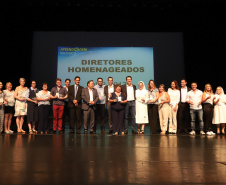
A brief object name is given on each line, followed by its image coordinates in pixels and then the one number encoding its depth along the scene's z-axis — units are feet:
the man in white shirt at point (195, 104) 19.34
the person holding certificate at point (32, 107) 19.42
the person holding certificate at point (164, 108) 19.24
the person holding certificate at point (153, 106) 19.31
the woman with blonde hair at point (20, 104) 19.42
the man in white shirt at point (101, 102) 20.12
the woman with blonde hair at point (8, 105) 19.40
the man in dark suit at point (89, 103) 19.42
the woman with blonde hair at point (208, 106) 19.26
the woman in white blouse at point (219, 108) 19.26
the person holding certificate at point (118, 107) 18.80
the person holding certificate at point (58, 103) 19.52
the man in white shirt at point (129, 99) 19.64
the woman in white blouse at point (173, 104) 19.51
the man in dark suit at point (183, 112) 20.34
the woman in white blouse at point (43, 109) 19.31
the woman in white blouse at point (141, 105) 19.31
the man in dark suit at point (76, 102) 19.84
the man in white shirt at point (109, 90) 20.27
